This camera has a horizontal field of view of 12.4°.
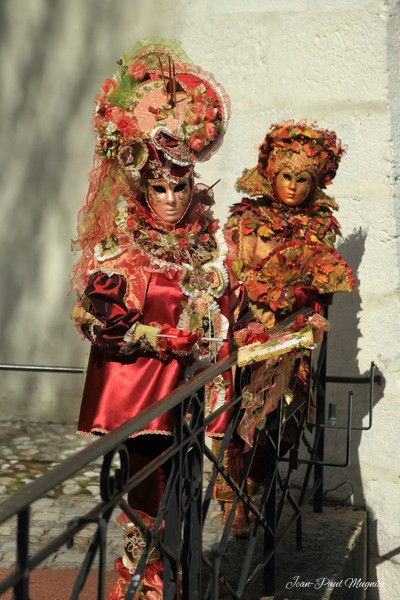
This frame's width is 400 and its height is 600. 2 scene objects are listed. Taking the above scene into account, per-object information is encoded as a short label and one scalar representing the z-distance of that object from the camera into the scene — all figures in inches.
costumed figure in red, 249.3
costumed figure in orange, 306.7
